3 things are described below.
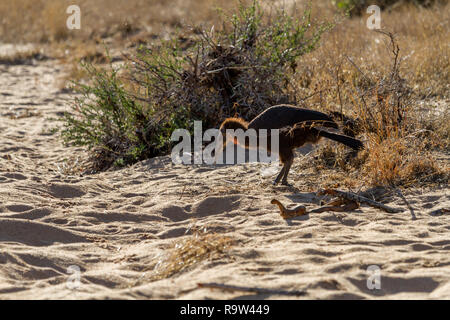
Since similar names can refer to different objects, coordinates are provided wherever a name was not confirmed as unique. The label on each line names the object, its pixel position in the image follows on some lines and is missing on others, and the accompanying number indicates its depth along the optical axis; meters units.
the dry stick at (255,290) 5.88
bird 9.66
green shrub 13.03
